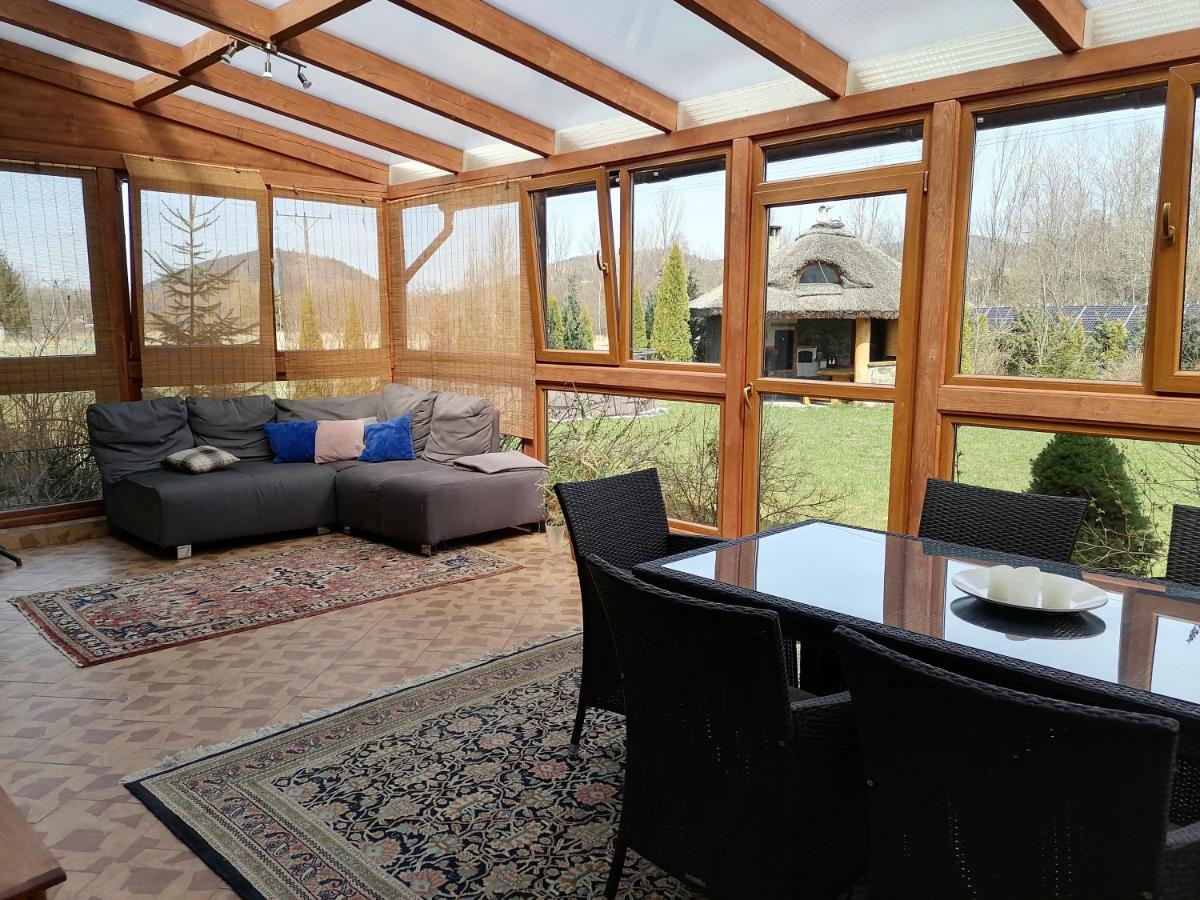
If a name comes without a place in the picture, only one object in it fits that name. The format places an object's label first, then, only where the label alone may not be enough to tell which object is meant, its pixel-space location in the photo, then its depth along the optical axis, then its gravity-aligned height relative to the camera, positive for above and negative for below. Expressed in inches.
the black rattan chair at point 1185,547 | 97.2 -21.0
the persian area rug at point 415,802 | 90.2 -52.5
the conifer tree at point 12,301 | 226.4 +11.7
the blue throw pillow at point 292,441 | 247.9 -25.4
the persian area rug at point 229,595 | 160.4 -50.6
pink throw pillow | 248.2 -25.4
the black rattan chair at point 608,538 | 109.1 -24.1
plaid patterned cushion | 227.3 -28.5
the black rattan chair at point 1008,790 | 46.3 -24.7
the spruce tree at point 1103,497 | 150.2 -24.3
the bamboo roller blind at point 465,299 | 250.5 +15.2
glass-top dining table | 65.1 -23.3
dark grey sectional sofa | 214.5 -33.1
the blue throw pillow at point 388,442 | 249.1 -25.6
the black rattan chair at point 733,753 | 65.9 -31.8
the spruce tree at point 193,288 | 248.7 +17.2
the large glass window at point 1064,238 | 143.3 +19.4
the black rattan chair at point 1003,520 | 107.7 -20.9
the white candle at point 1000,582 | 82.7 -21.4
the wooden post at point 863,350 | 177.9 +0.4
